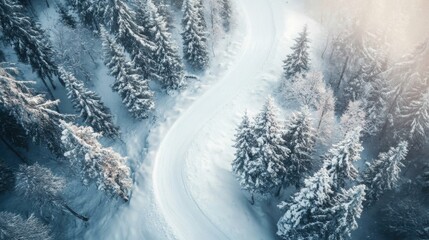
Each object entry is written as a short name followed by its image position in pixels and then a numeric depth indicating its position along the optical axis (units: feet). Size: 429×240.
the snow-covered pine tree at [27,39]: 137.59
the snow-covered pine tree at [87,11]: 170.43
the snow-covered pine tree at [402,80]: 130.31
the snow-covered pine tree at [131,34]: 146.20
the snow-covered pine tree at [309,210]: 98.17
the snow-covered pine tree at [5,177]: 136.26
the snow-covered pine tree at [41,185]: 111.86
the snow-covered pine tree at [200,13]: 169.99
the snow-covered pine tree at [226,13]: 189.98
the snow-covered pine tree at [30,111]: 116.22
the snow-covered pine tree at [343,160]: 99.09
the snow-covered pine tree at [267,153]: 109.70
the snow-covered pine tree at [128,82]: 137.90
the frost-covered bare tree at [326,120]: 150.41
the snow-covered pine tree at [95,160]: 104.47
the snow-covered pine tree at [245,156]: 116.67
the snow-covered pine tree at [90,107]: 129.29
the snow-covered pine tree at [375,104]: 149.33
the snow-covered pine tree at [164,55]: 147.84
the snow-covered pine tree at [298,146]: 114.62
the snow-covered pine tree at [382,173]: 116.37
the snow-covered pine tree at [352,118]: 146.72
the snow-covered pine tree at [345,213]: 93.35
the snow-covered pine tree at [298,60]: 158.96
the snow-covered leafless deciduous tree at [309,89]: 159.84
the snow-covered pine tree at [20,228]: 99.14
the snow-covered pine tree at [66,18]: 176.24
